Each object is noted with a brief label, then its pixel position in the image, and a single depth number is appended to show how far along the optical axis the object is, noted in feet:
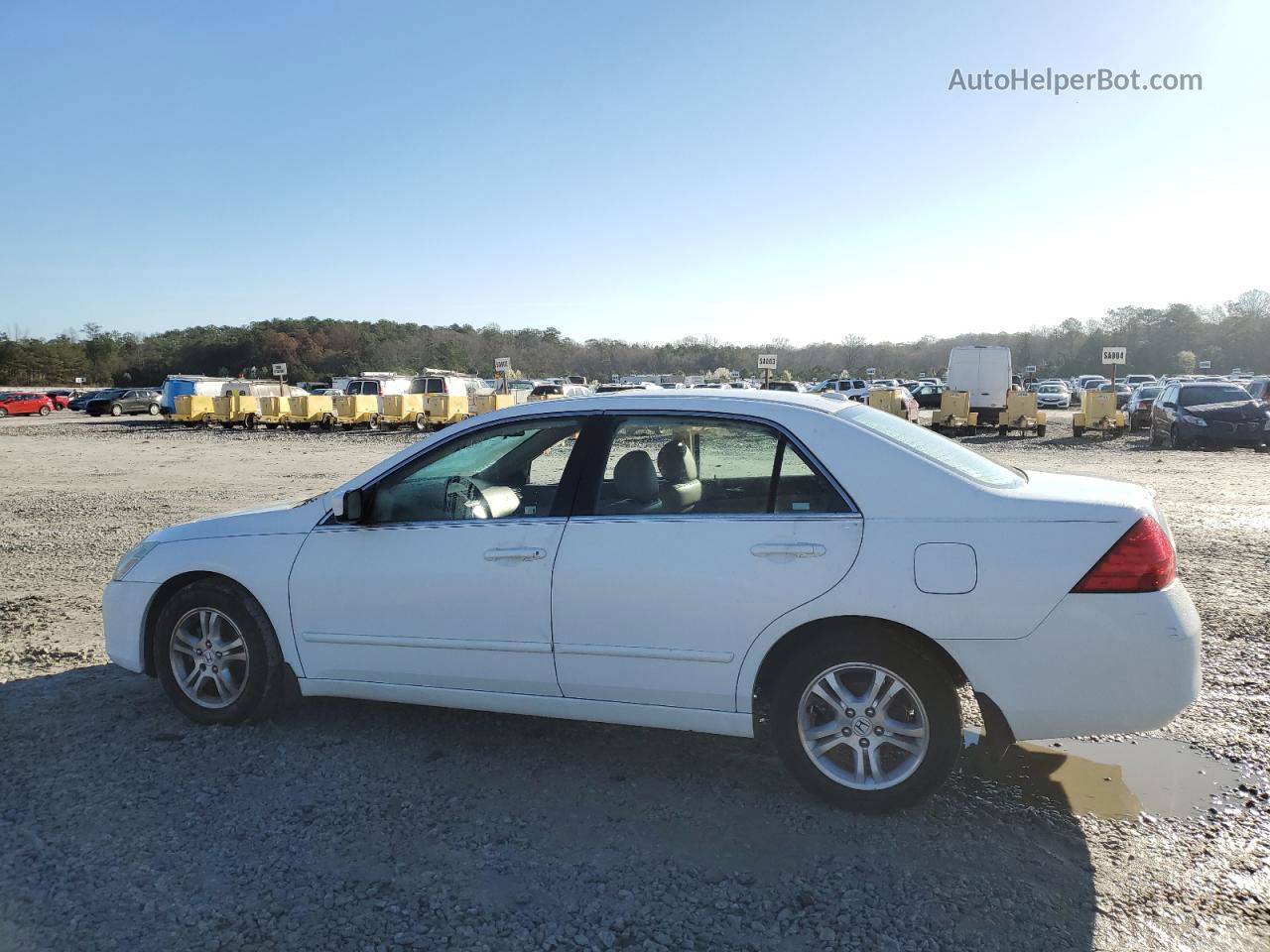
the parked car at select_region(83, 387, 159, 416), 150.51
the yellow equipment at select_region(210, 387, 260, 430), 117.39
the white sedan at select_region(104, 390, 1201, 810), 10.23
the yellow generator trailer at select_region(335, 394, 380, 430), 113.70
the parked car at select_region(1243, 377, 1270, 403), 88.45
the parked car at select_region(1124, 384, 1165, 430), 90.38
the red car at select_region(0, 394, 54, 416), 160.76
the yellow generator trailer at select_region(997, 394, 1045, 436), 91.29
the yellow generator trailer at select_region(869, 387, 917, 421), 91.09
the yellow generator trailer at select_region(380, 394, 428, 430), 113.19
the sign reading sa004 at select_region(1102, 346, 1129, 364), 97.85
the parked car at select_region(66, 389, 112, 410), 186.52
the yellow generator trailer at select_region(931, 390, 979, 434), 96.22
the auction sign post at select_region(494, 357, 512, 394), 121.78
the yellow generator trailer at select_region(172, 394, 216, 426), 119.90
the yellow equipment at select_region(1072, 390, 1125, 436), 87.61
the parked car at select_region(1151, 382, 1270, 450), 67.87
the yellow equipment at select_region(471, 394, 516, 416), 114.37
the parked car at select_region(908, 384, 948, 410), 152.35
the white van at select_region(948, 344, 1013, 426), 96.99
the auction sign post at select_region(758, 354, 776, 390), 74.18
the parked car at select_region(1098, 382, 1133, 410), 125.49
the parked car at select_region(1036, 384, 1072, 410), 168.76
